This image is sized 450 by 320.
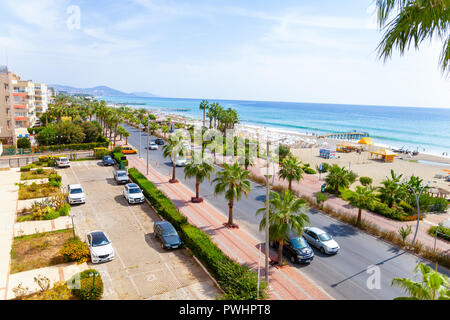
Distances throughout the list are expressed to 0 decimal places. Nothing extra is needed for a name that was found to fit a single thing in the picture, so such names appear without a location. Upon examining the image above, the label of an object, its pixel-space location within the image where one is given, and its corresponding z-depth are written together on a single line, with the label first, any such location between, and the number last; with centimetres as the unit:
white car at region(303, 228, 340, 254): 2108
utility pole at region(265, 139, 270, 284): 1612
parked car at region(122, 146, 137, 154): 5328
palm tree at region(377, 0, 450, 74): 462
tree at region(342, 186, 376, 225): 2500
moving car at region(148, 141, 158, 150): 5816
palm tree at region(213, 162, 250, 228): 2372
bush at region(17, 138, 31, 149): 5359
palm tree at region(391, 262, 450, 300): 836
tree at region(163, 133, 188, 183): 3519
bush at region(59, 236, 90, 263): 1884
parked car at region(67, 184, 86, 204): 2866
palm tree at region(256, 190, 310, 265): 1798
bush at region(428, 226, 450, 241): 2411
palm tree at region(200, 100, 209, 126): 8046
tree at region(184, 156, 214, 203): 2833
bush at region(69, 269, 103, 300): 1488
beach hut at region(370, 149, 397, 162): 5975
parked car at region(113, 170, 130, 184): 3570
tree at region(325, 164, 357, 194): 3347
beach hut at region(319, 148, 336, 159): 6119
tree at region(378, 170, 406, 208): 2983
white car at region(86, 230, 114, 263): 1883
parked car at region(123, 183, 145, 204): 2930
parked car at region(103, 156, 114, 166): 4475
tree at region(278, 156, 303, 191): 3231
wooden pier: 10575
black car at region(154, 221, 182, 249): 2081
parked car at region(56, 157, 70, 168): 4262
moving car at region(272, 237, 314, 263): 1964
